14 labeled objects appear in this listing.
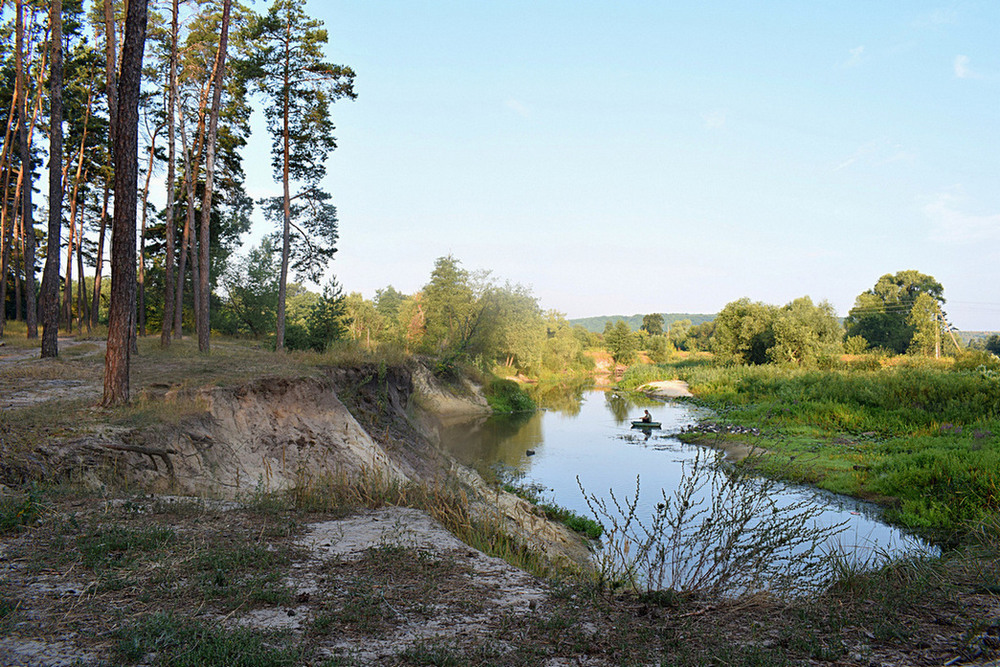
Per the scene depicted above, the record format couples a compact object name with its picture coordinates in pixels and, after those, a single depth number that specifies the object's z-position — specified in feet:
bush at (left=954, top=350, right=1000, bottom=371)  112.47
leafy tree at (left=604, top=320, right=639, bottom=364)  277.23
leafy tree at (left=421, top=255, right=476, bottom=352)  140.05
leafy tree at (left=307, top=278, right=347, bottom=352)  77.97
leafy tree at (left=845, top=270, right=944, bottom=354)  237.92
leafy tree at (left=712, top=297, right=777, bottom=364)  183.52
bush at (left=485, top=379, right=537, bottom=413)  124.26
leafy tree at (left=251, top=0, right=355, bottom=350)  69.31
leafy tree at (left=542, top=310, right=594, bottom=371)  201.57
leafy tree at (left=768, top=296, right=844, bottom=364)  162.20
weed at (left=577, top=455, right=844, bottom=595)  14.85
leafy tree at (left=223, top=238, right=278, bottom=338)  115.55
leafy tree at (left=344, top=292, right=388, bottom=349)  147.33
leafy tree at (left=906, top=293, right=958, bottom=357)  205.67
